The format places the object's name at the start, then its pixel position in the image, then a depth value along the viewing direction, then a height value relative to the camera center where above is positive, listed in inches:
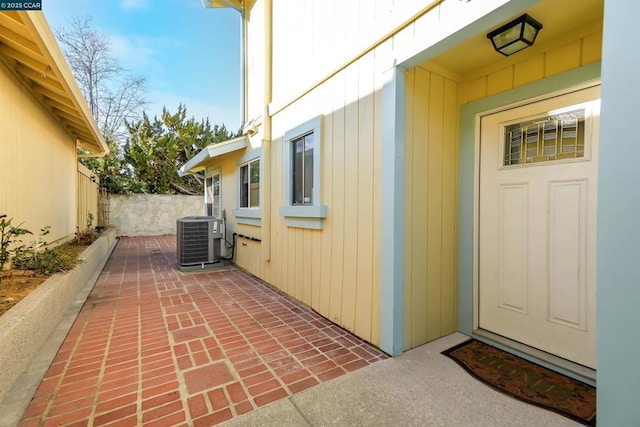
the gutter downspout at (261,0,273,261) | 191.0 +49.7
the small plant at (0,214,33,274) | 115.0 -14.3
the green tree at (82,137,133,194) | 490.9 +72.1
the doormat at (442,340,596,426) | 74.3 -52.0
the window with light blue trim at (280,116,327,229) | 140.2 +19.2
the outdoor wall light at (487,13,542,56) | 80.6 +53.7
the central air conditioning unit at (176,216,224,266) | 236.1 -26.2
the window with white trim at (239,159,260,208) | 215.5 +21.1
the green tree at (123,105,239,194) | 529.3 +117.3
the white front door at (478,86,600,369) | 87.0 -4.2
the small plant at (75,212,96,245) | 245.8 -26.5
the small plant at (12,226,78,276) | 136.3 -26.9
